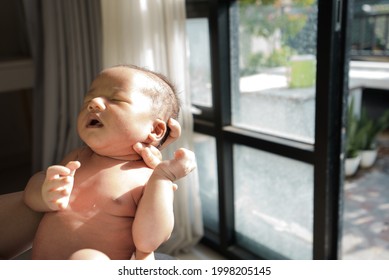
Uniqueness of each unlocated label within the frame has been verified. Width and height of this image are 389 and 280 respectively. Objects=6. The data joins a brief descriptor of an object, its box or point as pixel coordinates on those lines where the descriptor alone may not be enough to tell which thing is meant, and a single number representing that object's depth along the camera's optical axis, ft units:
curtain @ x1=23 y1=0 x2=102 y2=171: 6.36
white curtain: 5.48
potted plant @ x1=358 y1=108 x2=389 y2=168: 9.87
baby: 2.64
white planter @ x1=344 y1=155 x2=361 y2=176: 9.70
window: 5.11
